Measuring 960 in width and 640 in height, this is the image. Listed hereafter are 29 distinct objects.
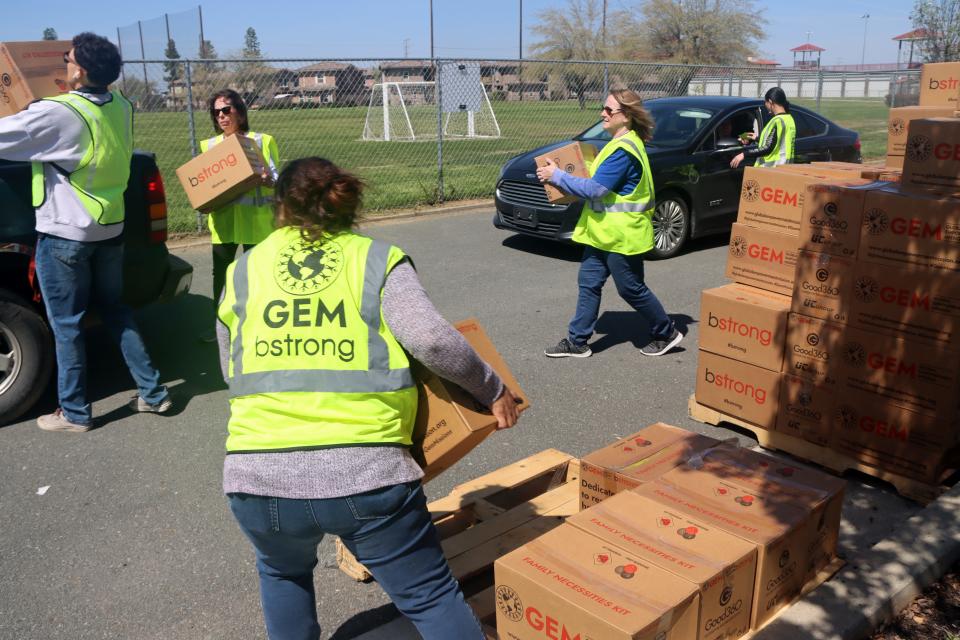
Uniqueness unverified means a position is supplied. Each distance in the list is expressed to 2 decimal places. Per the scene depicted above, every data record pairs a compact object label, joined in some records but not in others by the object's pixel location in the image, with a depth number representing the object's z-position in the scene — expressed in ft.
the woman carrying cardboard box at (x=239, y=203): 18.56
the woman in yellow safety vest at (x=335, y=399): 7.45
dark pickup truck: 16.15
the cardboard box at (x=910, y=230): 12.30
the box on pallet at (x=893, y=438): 12.90
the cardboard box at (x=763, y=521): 9.27
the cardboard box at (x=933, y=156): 12.59
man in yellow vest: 14.65
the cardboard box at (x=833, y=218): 13.39
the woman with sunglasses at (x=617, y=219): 18.47
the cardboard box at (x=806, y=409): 14.11
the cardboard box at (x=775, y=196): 15.26
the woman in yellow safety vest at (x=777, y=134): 29.43
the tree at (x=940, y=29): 85.20
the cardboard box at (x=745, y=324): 14.79
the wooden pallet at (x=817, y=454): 13.08
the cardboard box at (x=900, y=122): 17.08
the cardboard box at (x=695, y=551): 8.58
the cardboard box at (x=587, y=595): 7.84
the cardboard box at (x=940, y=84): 18.62
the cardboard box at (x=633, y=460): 11.00
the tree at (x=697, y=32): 178.91
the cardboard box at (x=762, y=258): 15.31
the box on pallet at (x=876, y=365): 12.66
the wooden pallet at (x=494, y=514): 10.71
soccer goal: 68.39
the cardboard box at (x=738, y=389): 15.05
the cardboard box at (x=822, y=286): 13.66
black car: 30.04
